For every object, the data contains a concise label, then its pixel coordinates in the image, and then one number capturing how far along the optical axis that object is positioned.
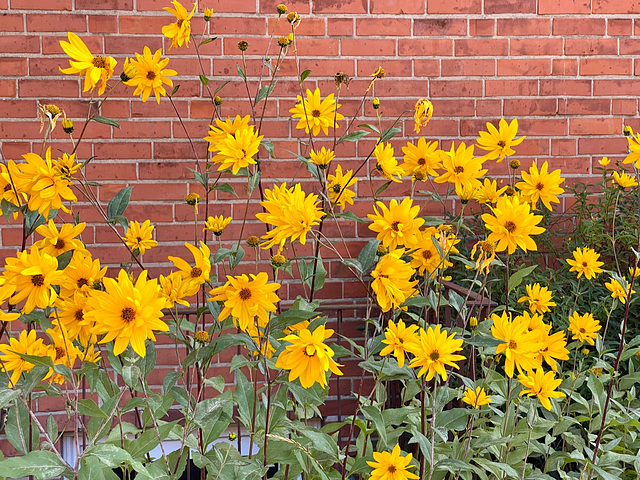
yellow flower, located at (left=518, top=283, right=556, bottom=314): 1.46
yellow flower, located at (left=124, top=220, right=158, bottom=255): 1.37
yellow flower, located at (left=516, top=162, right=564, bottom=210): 1.40
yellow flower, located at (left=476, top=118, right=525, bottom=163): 1.43
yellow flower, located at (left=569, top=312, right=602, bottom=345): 1.55
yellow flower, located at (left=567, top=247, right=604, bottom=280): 1.61
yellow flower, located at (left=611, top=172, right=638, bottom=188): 1.70
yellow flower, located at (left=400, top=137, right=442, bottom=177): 1.37
